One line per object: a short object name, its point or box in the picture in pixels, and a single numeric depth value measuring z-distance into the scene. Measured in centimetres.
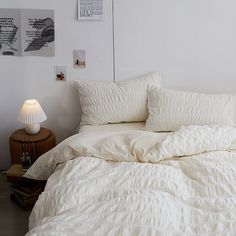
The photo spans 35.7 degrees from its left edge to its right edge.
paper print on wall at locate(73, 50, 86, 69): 281
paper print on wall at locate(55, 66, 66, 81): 286
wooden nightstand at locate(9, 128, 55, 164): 265
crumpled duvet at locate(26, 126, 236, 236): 152
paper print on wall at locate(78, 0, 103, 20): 271
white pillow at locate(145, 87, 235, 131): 249
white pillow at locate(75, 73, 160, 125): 271
